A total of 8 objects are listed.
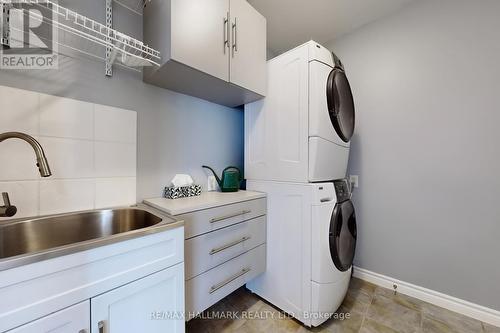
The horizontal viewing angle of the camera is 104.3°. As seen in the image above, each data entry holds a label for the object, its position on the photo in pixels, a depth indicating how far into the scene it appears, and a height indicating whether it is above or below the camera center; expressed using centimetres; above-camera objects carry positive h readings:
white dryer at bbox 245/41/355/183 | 132 +35
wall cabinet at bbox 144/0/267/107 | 106 +74
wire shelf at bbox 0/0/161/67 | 103 +65
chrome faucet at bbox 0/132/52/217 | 77 +1
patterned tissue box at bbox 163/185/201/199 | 137 -19
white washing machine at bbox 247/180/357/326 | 131 -59
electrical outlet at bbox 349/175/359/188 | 197 -14
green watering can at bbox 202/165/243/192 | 164 -12
